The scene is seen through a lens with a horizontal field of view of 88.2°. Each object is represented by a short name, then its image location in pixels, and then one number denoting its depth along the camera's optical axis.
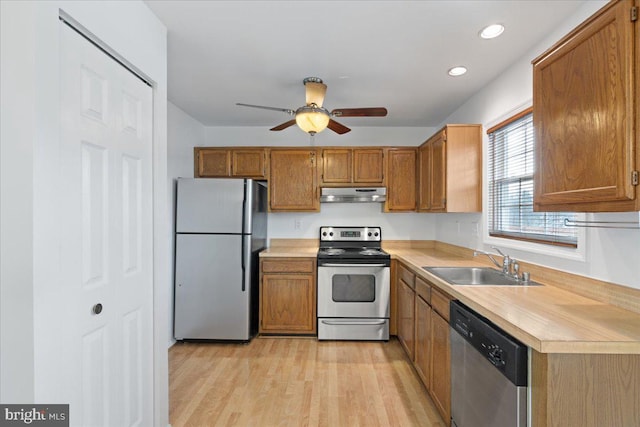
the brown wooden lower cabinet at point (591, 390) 1.15
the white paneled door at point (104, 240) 1.28
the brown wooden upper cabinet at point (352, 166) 4.04
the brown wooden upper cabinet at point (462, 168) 2.95
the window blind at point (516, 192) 2.09
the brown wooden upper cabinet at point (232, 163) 4.02
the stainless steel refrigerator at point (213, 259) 3.43
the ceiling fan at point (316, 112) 2.50
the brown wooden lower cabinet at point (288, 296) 3.61
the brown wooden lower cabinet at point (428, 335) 2.07
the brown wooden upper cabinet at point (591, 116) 1.14
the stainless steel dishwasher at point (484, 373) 1.27
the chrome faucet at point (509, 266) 2.24
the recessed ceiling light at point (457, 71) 2.56
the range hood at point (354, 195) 3.97
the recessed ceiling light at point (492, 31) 1.99
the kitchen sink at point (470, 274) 2.43
